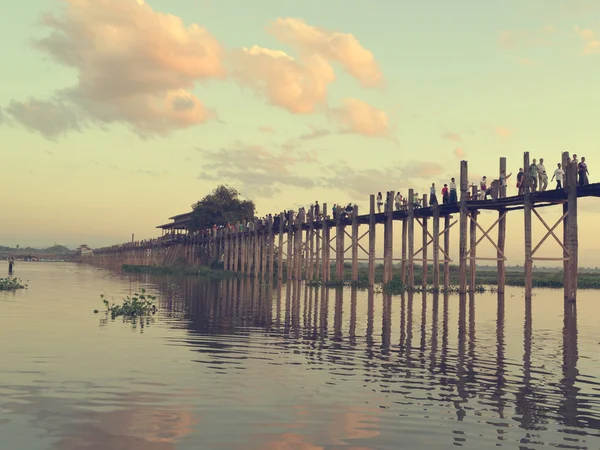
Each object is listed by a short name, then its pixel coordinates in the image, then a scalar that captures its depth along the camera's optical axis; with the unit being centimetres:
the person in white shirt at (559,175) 2594
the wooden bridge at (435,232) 2586
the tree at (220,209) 8656
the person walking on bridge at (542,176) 2741
